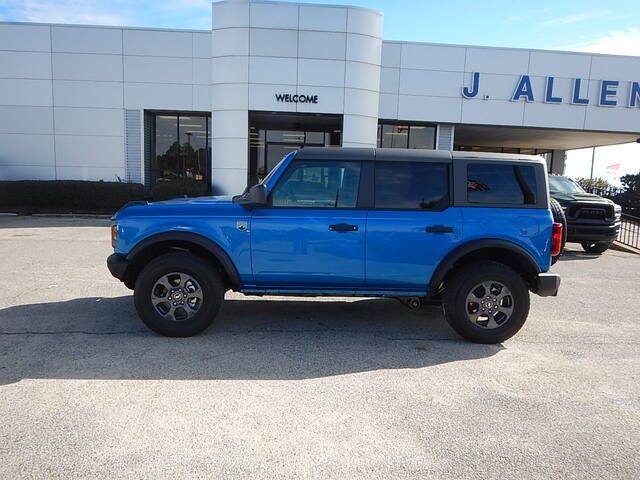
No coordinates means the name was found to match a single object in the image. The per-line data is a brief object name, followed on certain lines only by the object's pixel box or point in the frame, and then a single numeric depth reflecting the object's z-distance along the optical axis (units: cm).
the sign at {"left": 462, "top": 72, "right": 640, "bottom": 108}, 1833
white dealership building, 1741
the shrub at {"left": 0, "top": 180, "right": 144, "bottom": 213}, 1755
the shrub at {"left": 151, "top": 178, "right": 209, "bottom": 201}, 1733
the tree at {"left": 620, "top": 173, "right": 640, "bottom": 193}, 2393
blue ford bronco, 496
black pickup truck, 1158
